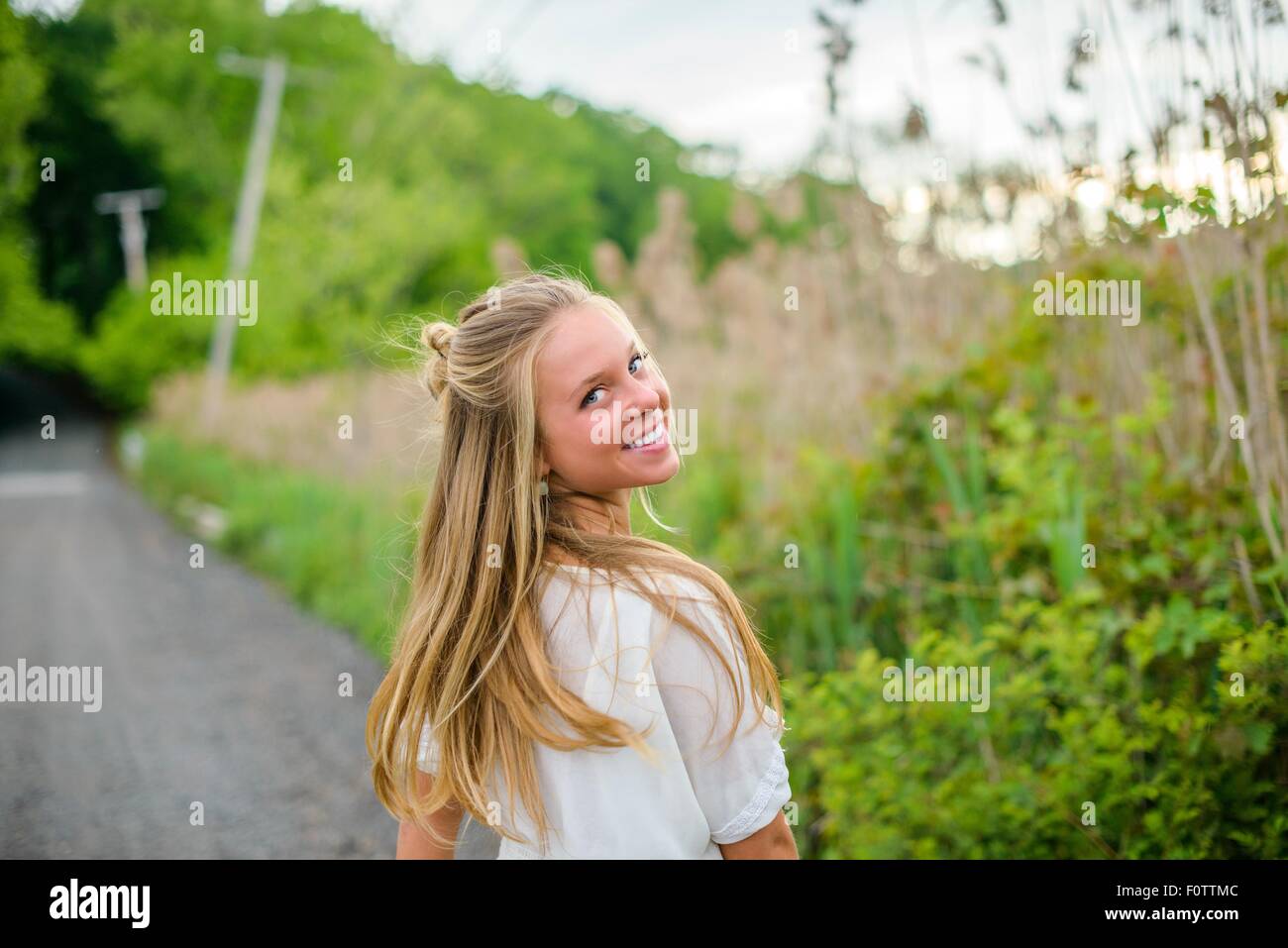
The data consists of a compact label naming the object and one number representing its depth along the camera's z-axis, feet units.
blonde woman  4.23
